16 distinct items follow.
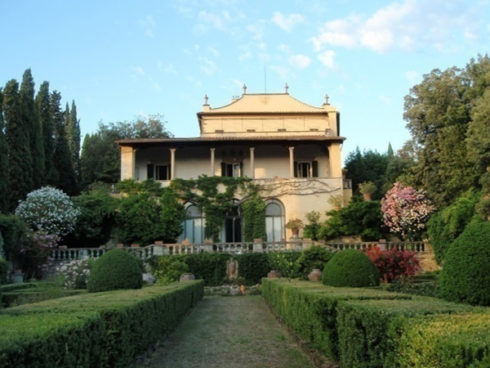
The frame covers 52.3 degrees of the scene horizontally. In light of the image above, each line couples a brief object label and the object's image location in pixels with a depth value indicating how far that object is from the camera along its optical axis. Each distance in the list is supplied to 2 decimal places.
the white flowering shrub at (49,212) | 29.67
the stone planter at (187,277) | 23.95
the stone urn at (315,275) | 20.59
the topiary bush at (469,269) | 8.84
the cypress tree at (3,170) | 29.16
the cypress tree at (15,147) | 33.03
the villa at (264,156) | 34.50
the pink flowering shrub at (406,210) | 30.03
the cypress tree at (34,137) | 34.44
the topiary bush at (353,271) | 13.74
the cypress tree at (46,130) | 38.34
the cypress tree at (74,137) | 47.59
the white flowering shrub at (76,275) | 20.23
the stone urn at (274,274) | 25.11
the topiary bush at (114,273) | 14.70
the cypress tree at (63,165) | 40.53
